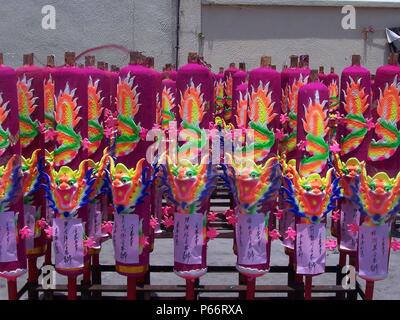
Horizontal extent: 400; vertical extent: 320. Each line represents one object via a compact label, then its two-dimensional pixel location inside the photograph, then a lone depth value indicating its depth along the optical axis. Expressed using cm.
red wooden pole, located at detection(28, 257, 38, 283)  296
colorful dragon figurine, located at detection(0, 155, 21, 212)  237
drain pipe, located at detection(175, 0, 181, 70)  879
